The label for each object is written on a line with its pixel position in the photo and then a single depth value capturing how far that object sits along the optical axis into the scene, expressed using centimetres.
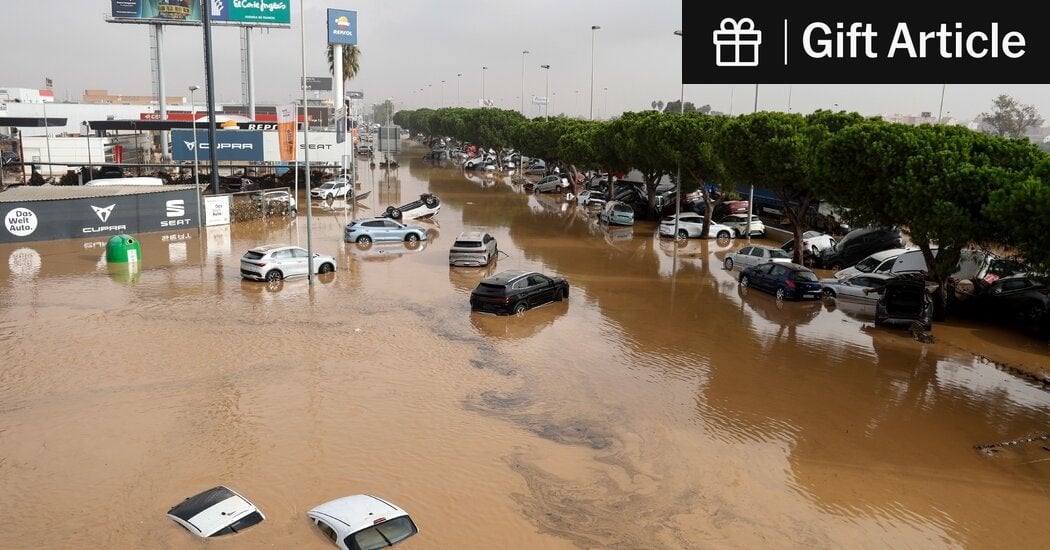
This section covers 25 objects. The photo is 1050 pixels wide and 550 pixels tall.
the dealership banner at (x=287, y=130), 3084
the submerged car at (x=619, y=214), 4478
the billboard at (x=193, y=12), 7125
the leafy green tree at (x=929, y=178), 2038
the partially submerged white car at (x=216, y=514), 1043
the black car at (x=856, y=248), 3281
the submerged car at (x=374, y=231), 3616
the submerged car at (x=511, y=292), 2292
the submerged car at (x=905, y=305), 2212
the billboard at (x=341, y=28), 9531
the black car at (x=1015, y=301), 2288
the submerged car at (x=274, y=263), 2694
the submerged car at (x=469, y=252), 3056
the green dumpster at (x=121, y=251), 2967
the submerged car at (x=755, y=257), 3030
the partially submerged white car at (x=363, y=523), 998
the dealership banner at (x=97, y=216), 3369
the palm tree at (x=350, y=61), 9869
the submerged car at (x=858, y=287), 2522
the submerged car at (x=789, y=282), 2594
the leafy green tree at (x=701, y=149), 3631
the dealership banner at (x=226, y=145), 5744
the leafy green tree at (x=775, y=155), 2903
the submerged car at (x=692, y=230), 4053
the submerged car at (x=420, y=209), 4512
